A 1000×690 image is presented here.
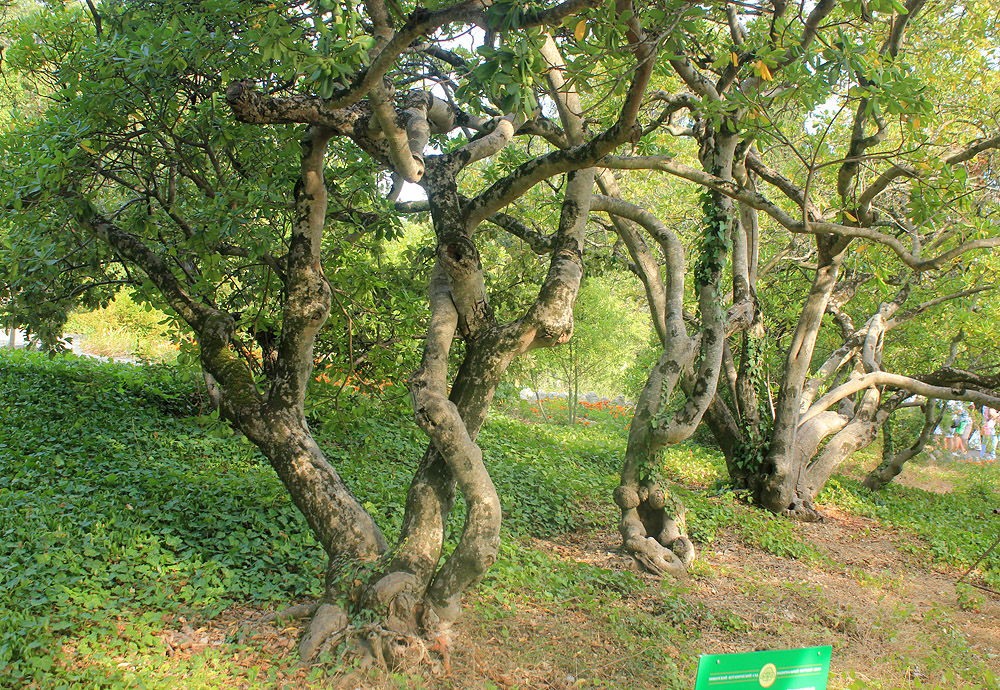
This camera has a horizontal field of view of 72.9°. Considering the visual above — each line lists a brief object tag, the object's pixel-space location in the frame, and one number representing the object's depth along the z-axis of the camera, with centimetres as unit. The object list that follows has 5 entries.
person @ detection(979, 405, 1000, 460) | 1548
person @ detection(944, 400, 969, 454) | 1416
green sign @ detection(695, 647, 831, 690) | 268
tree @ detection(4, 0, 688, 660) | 447
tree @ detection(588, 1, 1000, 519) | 692
